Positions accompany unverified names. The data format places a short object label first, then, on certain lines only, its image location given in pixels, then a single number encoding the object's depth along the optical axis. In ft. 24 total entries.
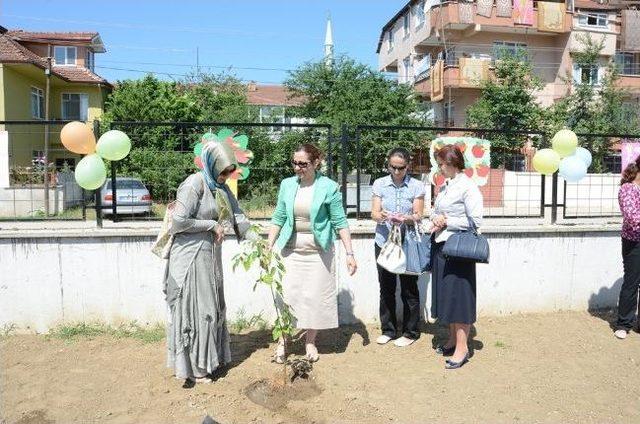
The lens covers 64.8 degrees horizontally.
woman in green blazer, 12.78
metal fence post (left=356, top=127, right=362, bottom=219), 17.08
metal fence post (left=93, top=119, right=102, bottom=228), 15.68
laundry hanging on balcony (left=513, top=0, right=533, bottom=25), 87.51
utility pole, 18.08
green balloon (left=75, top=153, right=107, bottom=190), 14.49
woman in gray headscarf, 11.37
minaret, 169.97
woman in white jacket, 12.50
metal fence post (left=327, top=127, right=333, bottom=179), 16.90
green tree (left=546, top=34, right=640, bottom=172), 68.44
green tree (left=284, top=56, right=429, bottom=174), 70.13
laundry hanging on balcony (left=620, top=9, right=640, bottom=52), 92.63
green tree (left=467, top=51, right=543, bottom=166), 68.85
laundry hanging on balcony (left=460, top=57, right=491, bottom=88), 83.05
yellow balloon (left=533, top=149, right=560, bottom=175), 17.54
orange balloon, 14.43
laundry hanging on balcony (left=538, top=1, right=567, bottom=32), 88.63
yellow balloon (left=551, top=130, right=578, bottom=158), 17.51
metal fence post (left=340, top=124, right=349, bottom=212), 16.60
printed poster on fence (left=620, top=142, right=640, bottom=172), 18.88
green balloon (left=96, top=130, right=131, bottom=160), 14.74
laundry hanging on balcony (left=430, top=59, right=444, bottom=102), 87.10
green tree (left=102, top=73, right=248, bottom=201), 17.98
